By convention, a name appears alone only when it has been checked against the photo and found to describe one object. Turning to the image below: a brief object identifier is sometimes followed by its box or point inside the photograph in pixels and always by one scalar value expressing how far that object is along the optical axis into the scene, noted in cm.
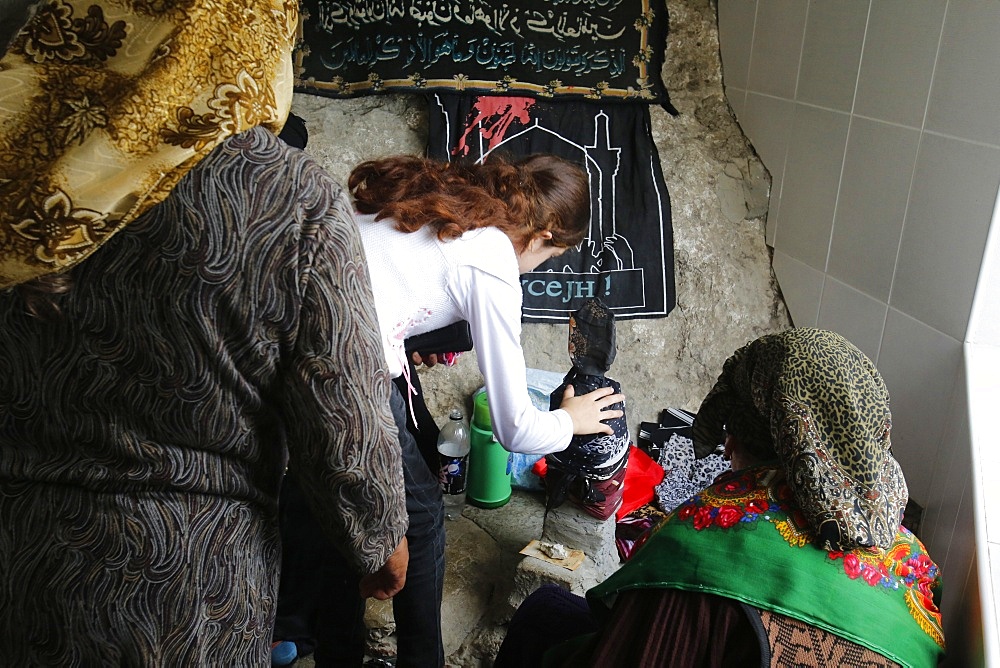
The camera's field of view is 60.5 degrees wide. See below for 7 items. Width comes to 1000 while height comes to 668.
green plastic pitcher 288
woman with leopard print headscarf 115
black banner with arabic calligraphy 296
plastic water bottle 296
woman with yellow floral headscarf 89
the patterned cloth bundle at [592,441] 182
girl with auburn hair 154
